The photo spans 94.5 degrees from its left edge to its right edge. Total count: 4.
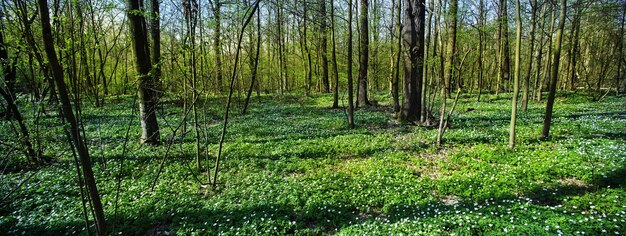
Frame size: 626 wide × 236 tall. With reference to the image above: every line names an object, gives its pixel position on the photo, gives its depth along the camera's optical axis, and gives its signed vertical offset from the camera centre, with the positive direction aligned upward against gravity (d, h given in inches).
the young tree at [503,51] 863.9 +115.6
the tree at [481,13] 902.6 +259.5
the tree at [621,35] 754.2 +123.3
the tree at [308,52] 1227.4 +166.0
